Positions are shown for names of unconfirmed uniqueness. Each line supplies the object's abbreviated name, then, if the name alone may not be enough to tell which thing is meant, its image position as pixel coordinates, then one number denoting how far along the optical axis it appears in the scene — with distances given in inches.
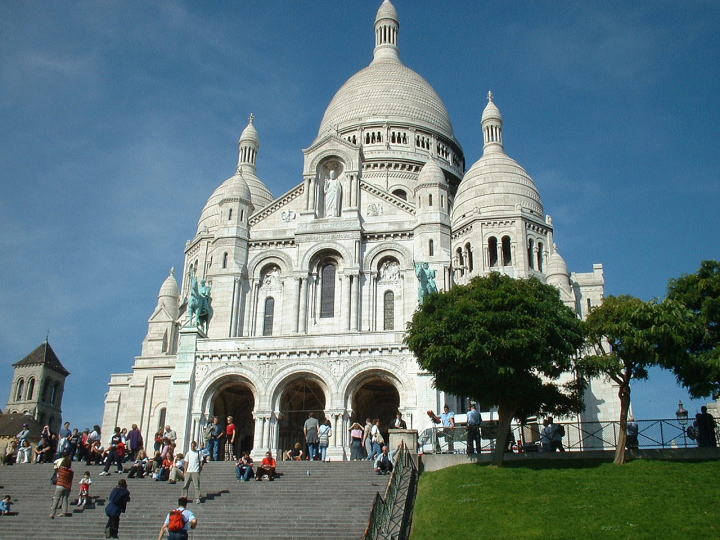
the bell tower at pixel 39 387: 3430.1
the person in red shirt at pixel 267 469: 1115.9
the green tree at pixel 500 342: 1161.4
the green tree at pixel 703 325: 1182.9
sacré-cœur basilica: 1598.2
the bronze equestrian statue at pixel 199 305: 1726.1
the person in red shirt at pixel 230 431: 1265.7
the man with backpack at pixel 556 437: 1202.9
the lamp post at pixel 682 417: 1180.5
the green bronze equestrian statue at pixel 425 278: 1625.2
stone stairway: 908.0
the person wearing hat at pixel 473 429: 1187.7
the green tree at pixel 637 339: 1143.6
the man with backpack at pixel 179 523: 723.4
